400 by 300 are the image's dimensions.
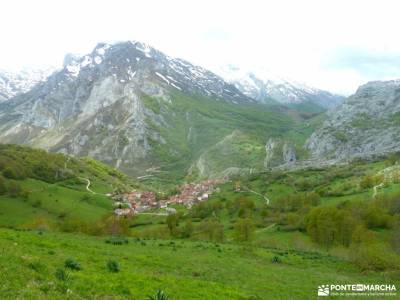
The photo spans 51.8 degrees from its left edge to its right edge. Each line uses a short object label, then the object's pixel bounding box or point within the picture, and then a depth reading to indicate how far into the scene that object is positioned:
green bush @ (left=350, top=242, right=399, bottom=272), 43.03
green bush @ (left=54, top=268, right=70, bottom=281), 21.19
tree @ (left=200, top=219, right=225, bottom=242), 91.33
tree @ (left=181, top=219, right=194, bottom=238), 99.68
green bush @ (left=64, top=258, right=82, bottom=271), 25.14
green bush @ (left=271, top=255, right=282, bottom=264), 45.51
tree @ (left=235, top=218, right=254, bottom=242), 89.38
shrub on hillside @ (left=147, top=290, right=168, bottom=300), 19.92
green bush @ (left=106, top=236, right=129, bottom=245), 45.94
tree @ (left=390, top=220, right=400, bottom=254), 64.06
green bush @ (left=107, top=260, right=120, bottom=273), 27.03
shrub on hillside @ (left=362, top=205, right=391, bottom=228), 98.94
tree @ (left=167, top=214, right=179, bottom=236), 102.62
